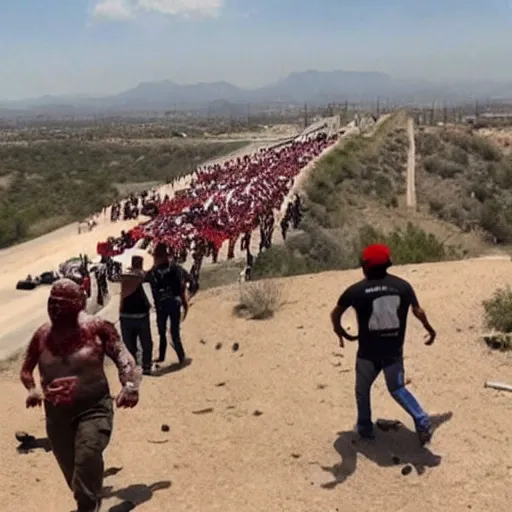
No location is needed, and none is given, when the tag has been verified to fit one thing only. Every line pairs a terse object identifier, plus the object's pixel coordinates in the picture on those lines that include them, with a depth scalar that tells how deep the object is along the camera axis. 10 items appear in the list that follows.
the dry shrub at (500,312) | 9.53
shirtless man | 5.62
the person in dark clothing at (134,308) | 9.55
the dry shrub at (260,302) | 11.74
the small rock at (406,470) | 6.62
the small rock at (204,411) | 8.64
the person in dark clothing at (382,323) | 6.75
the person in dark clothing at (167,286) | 10.00
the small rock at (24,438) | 8.21
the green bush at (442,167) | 50.47
